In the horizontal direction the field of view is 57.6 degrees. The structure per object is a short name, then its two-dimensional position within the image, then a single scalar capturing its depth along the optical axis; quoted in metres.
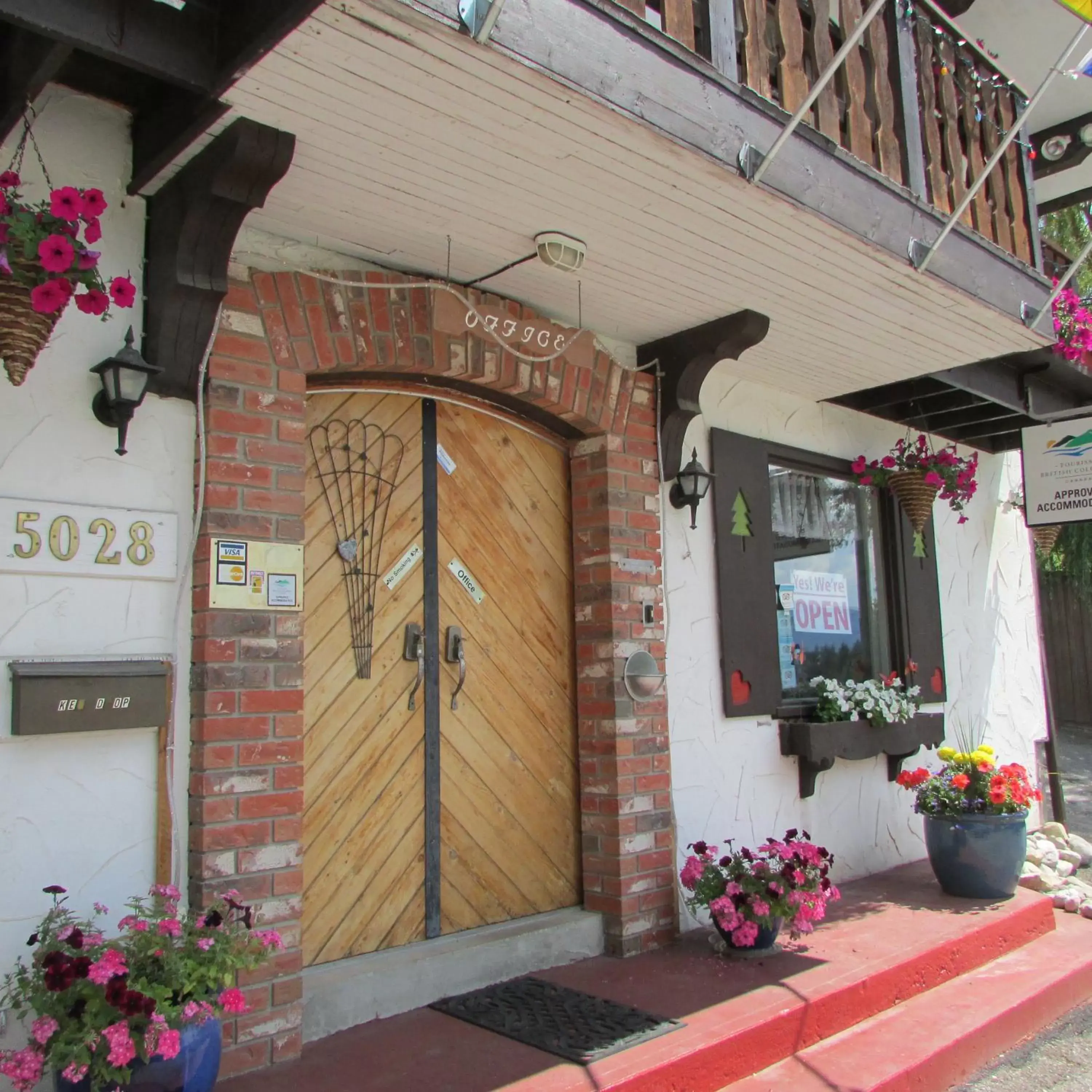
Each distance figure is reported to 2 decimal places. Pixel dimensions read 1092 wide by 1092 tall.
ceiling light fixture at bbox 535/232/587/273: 3.55
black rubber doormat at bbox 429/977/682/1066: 3.15
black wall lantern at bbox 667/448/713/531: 4.66
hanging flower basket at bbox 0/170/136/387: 2.44
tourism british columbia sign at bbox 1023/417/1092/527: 6.23
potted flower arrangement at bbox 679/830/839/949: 3.97
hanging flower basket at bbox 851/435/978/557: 6.02
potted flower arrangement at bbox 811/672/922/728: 5.39
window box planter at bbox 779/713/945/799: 5.08
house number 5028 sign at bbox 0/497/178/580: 2.74
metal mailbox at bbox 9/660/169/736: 2.67
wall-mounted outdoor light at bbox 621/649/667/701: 4.32
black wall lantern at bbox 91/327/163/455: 2.80
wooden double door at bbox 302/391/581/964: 3.66
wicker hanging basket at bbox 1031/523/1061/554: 6.79
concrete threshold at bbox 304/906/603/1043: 3.28
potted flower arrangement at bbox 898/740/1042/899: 4.98
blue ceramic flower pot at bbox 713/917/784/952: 4.04
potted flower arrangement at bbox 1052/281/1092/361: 5.96
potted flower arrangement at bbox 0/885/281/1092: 2.28
